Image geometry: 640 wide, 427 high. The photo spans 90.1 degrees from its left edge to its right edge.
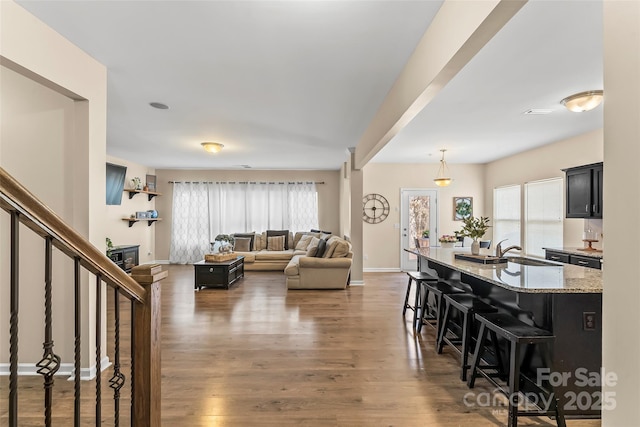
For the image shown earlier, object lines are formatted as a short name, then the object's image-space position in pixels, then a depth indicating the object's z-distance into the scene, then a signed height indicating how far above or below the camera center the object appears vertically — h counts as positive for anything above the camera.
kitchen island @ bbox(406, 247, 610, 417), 2.05 -0.76
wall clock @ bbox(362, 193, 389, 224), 7.68 +0.13
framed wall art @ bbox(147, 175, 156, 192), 8.27 +0.81
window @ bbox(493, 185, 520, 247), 6.61 -0.01
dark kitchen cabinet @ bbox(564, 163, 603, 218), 4.23 +0.32
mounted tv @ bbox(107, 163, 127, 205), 6.42 +0.64
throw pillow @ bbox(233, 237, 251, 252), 7.97 -0.79
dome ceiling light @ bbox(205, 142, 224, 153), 5.36 +1.13
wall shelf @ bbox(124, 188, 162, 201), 7.36 +0.50
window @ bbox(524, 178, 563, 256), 5.48 -0.02
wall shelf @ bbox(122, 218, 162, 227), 7.40 -0.16
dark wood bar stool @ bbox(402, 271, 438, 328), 3.70 -0.77
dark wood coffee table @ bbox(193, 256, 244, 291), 5.69 -1.10
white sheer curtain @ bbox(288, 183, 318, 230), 8.77 +0.21
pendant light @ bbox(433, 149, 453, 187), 7.63 +1.03
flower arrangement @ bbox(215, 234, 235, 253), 6.34 -0.61
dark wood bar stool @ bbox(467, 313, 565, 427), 1.95 -0.82
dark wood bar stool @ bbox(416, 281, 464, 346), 3.20 -0.94
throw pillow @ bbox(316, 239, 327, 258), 5.87 -0.64
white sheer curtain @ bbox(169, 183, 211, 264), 8.59 -0.28
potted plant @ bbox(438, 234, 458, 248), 4.67 -0.39
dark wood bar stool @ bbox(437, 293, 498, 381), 2.59 -0.86
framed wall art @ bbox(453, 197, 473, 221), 7.73 +0.16
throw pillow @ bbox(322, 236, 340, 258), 5.77 -0.64
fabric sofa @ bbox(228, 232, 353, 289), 5.60 -0.96
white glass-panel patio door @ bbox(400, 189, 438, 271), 7.64 -0.03
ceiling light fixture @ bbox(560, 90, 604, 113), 3.20 +1.17
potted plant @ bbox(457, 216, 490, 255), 3.18 -0.17
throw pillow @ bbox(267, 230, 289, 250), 8.37 -0.52
